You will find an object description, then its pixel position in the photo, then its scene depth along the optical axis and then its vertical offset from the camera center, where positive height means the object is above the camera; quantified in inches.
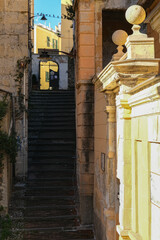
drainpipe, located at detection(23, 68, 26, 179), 452.2 -2.1
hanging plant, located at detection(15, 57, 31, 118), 460.4 +68.5
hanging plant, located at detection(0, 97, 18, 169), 357.4 -14.4
